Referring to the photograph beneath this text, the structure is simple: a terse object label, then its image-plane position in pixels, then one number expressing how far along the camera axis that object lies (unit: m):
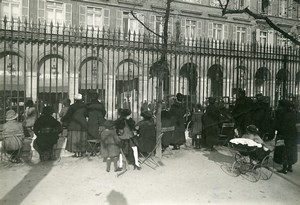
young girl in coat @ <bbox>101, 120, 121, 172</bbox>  6.60
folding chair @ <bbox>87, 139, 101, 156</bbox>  7.63
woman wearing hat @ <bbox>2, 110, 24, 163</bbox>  6.61
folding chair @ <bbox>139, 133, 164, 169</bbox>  6.92
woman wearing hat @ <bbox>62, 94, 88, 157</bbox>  7.51
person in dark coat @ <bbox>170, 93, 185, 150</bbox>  8.67
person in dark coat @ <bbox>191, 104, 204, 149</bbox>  9.16
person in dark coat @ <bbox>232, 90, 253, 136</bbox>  9.34
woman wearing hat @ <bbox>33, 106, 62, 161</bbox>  7.06
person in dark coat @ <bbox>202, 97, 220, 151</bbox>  8.75
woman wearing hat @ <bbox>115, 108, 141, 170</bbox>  6.75
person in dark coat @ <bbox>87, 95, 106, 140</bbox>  7.65
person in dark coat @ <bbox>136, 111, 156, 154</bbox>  7.06
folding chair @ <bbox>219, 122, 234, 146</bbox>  9.07
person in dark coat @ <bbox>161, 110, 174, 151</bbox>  8.12
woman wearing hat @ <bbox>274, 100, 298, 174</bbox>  6.68
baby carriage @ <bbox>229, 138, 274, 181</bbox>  6.18
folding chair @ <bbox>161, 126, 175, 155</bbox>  7.77
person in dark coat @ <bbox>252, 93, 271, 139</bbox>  9.22
